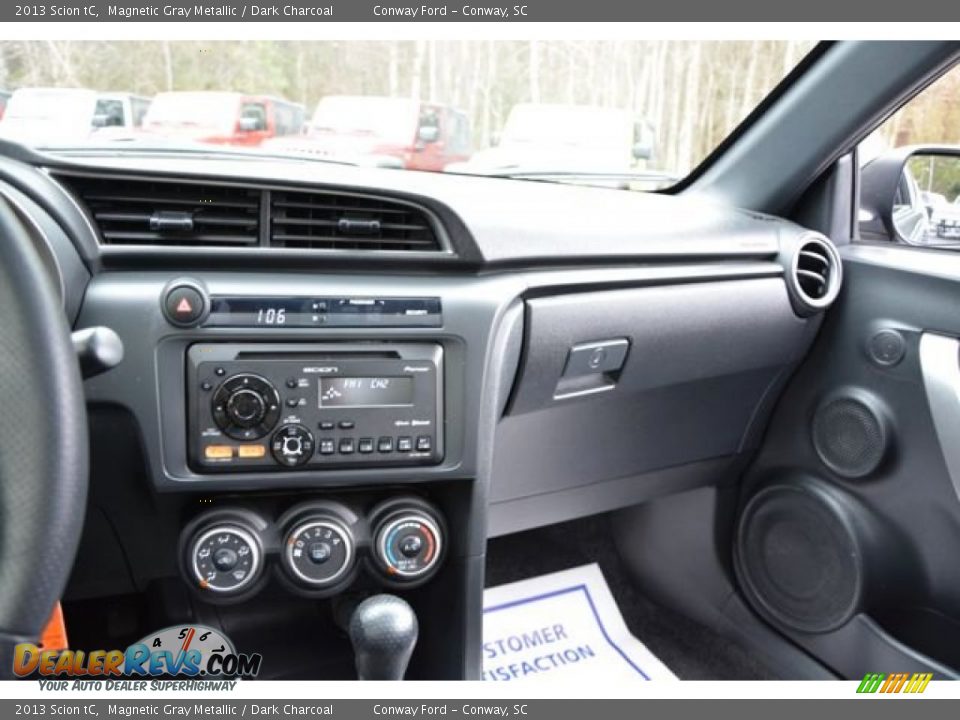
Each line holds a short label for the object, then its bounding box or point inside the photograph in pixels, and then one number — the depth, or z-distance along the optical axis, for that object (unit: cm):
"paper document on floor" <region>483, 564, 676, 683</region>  208
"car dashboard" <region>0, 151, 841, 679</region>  125
